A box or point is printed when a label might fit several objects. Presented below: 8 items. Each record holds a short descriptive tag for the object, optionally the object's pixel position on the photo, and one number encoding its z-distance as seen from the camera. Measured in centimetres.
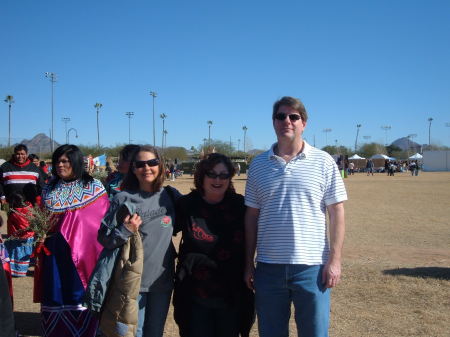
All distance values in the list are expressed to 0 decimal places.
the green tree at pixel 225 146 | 8425
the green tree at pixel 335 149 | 9759
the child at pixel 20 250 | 675
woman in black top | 292
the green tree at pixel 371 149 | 9646
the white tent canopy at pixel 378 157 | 6236
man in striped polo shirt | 272
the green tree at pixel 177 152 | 8262
